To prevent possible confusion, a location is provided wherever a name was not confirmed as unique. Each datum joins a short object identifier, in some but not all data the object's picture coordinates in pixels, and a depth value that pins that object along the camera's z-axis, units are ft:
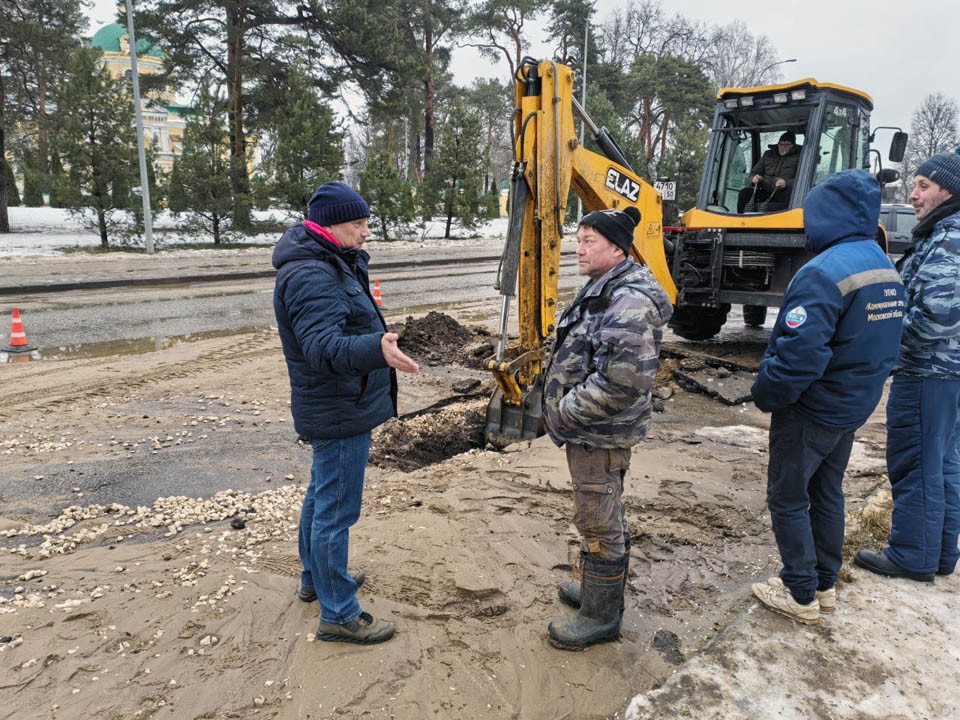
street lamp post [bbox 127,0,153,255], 61.77
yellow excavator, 17.65
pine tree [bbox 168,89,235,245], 69.00
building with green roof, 185.68
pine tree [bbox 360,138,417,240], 83.30
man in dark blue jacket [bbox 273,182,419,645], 9.05
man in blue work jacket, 9.96
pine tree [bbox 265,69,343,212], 72.02
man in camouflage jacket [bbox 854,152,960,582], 11.81
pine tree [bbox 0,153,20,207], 100.54
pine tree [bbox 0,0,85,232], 74.13
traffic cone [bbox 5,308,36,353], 28.66
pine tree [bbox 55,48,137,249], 64.18
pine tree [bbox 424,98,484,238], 84.43
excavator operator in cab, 27.43
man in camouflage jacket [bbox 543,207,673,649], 9.41
